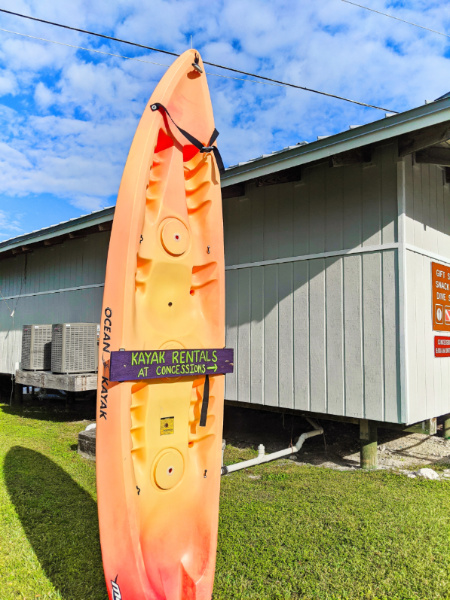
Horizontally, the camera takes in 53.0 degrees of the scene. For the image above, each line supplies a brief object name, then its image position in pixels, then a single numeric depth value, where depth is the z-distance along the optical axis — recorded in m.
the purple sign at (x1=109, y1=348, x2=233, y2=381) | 2.70
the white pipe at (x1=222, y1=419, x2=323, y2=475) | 5.93
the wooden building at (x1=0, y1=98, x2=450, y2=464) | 5.78
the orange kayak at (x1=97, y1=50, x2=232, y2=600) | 2.69
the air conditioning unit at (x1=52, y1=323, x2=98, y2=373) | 8.58
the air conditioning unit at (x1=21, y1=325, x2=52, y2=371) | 9.41
